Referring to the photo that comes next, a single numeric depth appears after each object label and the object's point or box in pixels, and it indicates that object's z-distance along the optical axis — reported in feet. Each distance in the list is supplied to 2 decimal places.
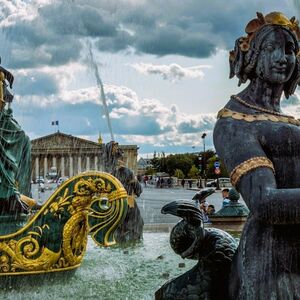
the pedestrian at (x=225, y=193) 42.62
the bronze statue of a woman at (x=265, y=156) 8.28
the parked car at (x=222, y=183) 169.07
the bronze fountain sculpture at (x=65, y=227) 17.81
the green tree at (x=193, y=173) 297.53
